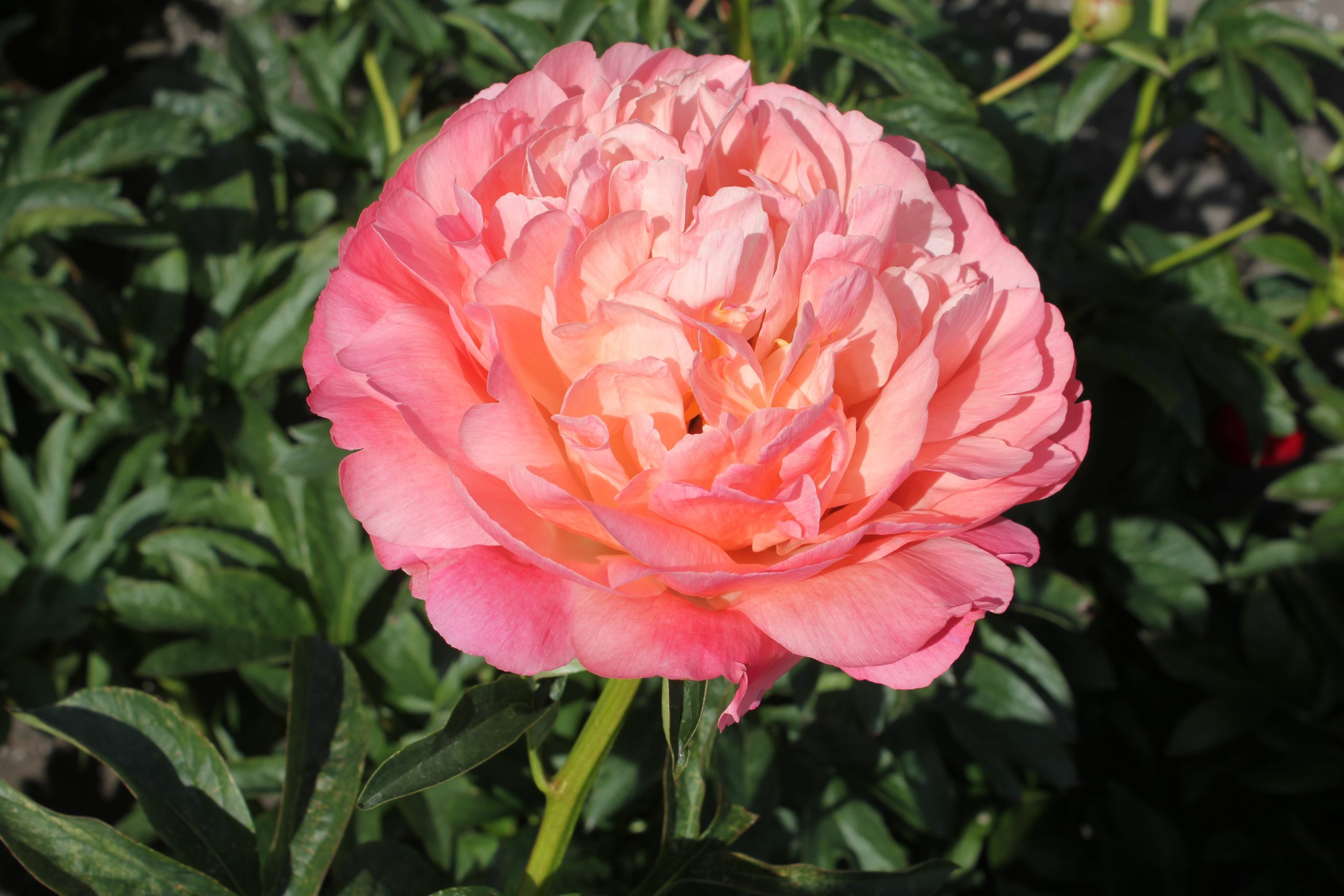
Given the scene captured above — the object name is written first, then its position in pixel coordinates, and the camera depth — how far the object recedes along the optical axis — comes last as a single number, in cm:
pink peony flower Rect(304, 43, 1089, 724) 39
